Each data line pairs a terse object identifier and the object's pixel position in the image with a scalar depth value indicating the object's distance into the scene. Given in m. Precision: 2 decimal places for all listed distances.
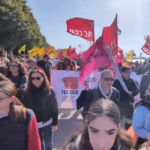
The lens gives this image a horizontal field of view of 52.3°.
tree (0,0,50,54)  20.04
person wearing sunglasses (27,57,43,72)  4.44
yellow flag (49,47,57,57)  11.72
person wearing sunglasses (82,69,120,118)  2.17
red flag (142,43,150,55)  7.72
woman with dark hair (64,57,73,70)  4.70
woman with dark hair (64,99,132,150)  0.89
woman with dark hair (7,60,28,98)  2.69
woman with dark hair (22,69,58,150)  2.17
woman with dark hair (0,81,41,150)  1.40
